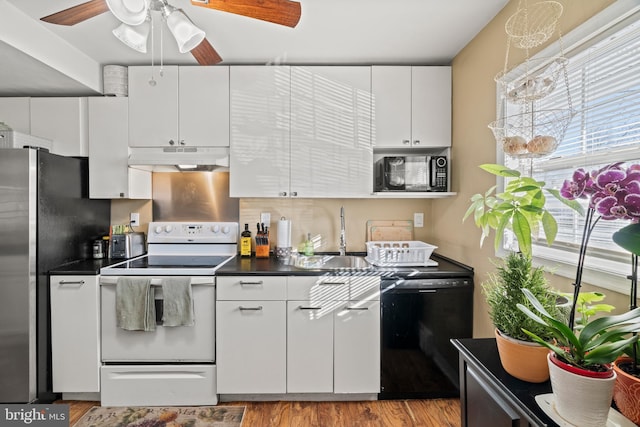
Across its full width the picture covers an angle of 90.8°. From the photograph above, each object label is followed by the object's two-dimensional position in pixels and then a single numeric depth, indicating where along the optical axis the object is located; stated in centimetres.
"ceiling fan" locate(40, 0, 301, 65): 123
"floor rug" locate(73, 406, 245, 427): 195
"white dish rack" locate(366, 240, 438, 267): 228
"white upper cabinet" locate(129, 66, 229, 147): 243
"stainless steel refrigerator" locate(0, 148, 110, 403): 195
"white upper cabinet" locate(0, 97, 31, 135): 238
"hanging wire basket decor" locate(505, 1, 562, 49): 138
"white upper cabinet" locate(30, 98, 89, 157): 239
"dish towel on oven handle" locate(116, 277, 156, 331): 206
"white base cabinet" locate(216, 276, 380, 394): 210
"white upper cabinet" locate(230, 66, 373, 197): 244
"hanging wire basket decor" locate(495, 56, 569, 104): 118
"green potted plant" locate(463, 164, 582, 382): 91
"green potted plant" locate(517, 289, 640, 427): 71
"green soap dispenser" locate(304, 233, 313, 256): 271
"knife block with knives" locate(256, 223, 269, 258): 263
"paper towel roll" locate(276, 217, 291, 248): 266
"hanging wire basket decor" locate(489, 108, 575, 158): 117
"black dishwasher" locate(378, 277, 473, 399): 211
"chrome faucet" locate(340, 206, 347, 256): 270
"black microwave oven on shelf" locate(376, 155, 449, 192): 241
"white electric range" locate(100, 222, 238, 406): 210
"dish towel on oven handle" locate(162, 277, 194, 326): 206
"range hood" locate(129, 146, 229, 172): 235
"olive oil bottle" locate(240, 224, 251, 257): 265
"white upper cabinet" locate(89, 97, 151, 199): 242
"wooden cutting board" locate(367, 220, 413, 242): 280
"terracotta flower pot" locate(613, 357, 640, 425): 72
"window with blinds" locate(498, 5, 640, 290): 115
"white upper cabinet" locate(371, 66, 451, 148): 246
